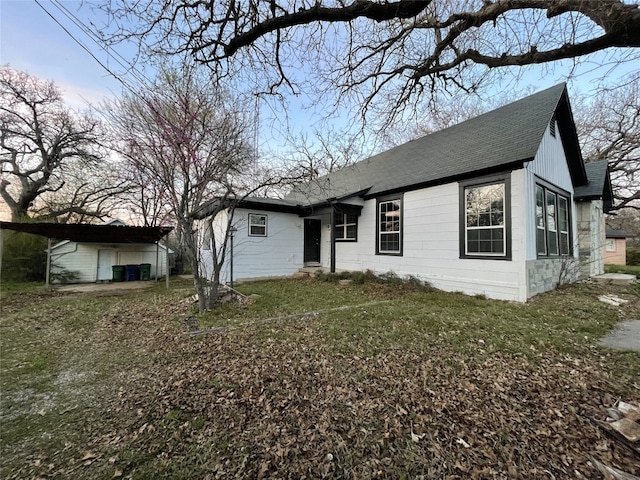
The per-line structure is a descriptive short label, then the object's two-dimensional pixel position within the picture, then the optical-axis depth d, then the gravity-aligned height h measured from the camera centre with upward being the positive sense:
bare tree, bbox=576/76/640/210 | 16.31 +6.95
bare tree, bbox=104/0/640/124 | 3.50 +3.57
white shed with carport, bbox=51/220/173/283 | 11.30 -0.43
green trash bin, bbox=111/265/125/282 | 11.97 -1.14
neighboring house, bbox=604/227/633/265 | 21.00 +0.14
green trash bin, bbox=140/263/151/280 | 12.51 -1.09
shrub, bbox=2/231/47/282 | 10.48 -0.40
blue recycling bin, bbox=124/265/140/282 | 12.18 -1.14
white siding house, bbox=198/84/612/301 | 6.82 +1.21
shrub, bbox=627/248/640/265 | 20.62 -0.47
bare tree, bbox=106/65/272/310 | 5.65 +2.35
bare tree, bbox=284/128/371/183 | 7.08 +3.61
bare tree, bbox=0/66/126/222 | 12.53 +4.75
